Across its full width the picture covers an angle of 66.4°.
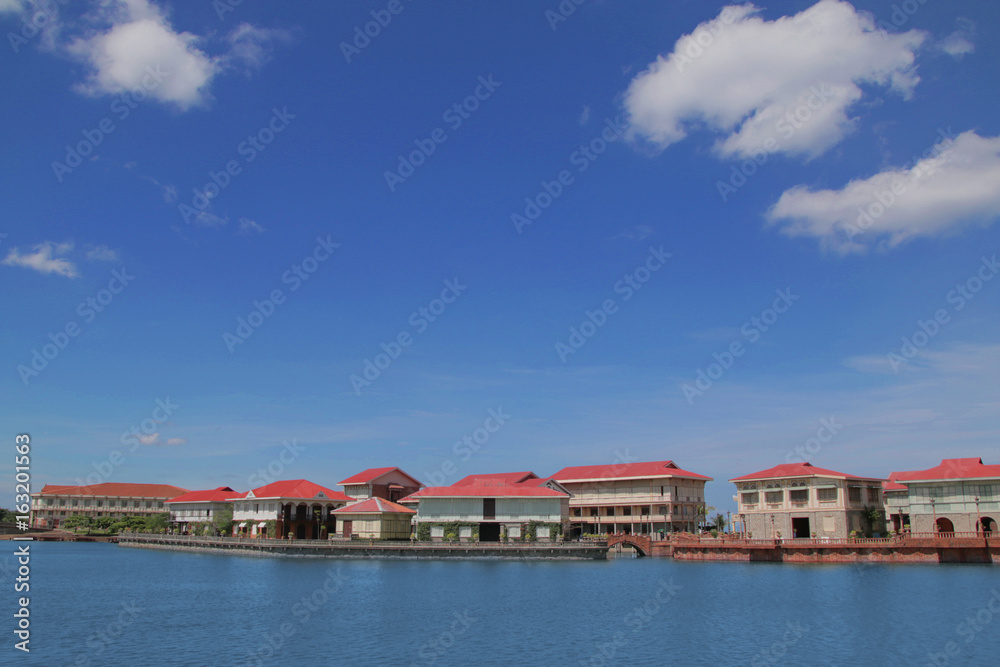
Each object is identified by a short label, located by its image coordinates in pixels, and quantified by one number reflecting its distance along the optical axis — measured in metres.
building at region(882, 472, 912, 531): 73.69
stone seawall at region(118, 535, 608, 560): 66.81
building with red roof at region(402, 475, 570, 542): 73.50
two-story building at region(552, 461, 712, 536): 84.75
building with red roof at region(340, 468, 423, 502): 93.88
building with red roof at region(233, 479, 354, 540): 86.00
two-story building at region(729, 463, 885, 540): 66.62
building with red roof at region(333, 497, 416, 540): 77.00
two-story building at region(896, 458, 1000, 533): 60.34
